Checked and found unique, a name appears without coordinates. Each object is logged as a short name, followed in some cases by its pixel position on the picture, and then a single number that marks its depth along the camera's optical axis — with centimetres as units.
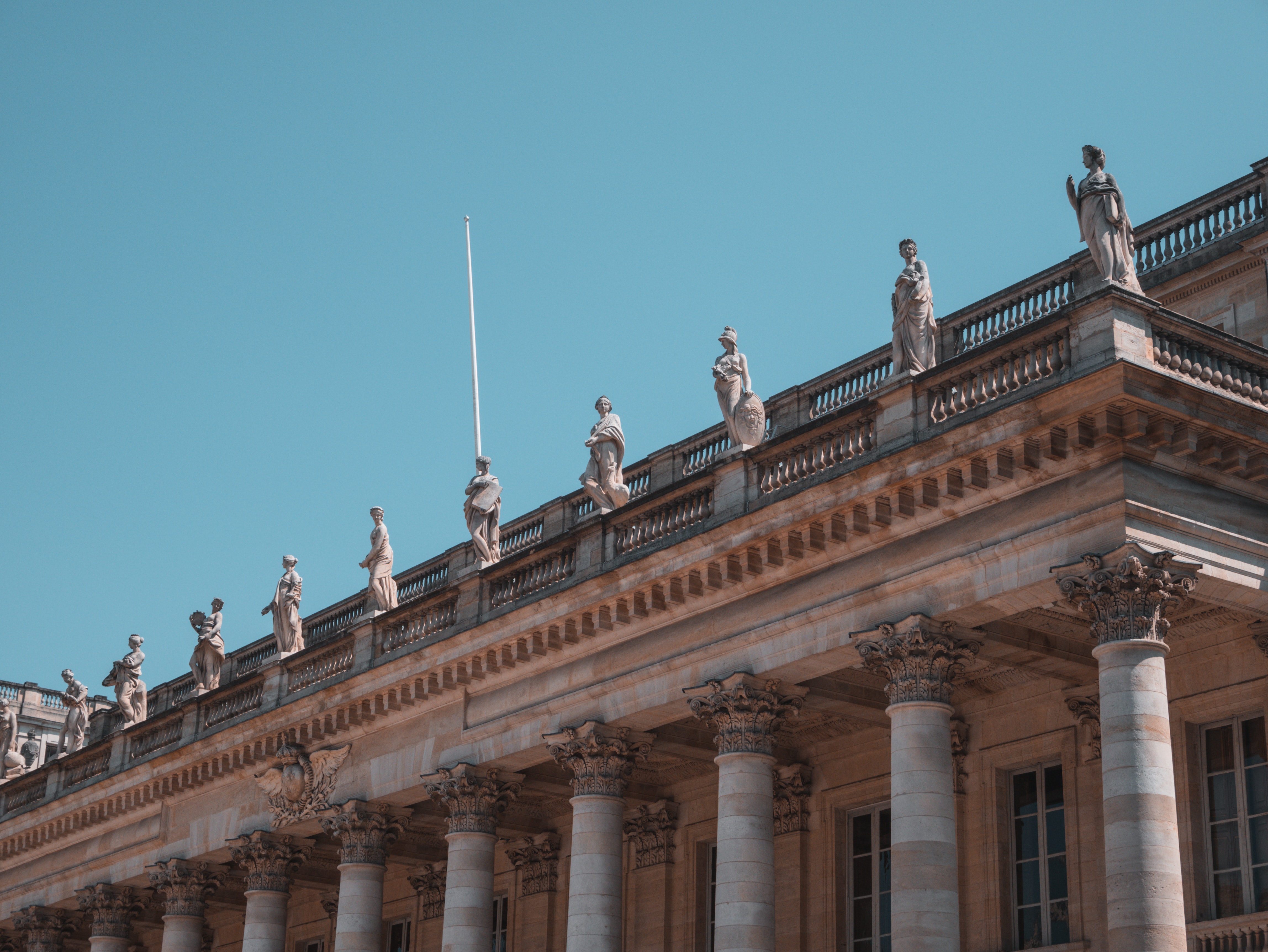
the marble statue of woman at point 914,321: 2403
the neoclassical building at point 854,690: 2123
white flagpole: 4344
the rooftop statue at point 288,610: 3512
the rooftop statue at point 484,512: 3095
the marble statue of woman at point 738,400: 2628
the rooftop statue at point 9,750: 4597
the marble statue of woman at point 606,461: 2891
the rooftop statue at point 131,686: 4062
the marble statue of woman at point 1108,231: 2195
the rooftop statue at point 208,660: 3803
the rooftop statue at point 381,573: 3309
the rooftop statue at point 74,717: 4344
